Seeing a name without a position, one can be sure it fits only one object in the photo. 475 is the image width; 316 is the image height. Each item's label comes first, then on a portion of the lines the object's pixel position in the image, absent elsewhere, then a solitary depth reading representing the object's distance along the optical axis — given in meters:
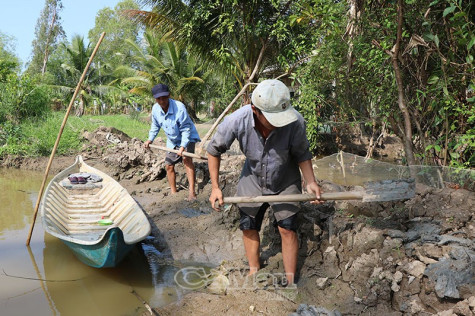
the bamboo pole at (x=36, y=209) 4.66
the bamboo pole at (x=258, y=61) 8.43
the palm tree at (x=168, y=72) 17.67
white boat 3.33
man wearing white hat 2.79
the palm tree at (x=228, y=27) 8.02
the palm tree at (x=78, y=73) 21.91
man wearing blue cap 5.33
